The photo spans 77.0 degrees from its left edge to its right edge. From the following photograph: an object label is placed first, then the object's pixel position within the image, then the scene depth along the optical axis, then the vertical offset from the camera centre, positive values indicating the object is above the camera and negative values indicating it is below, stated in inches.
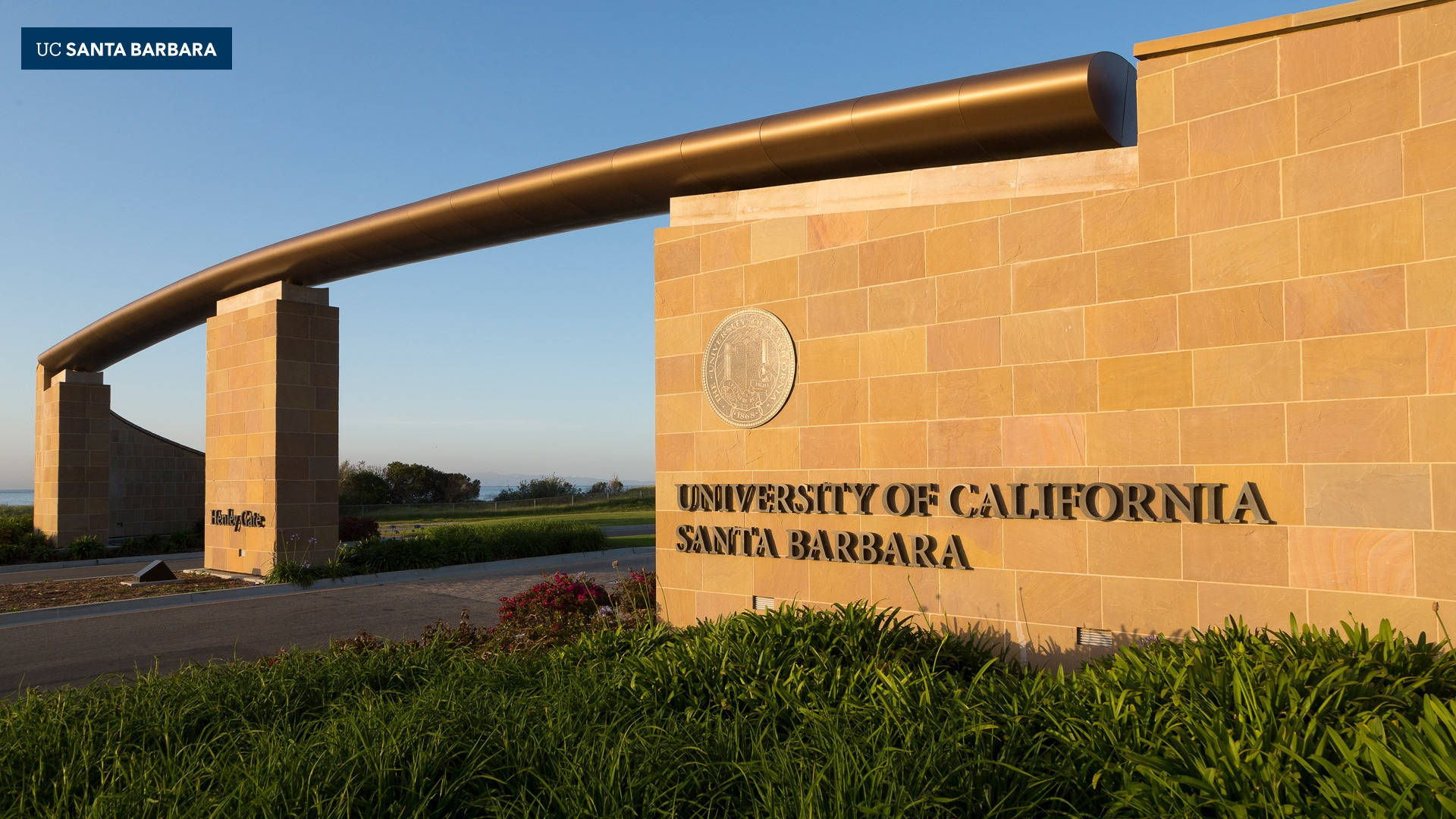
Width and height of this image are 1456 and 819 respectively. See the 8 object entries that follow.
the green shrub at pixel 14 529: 1009.5 -79.9
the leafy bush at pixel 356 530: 1068.5 -90.4
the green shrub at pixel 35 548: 989.9 -99.6
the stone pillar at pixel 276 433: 747.4 +17.6
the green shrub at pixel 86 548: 1004.6 -101.0
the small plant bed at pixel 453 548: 741.3 -90.7
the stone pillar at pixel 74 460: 1047.6 -2.4
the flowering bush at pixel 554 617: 411.8 -83.0
